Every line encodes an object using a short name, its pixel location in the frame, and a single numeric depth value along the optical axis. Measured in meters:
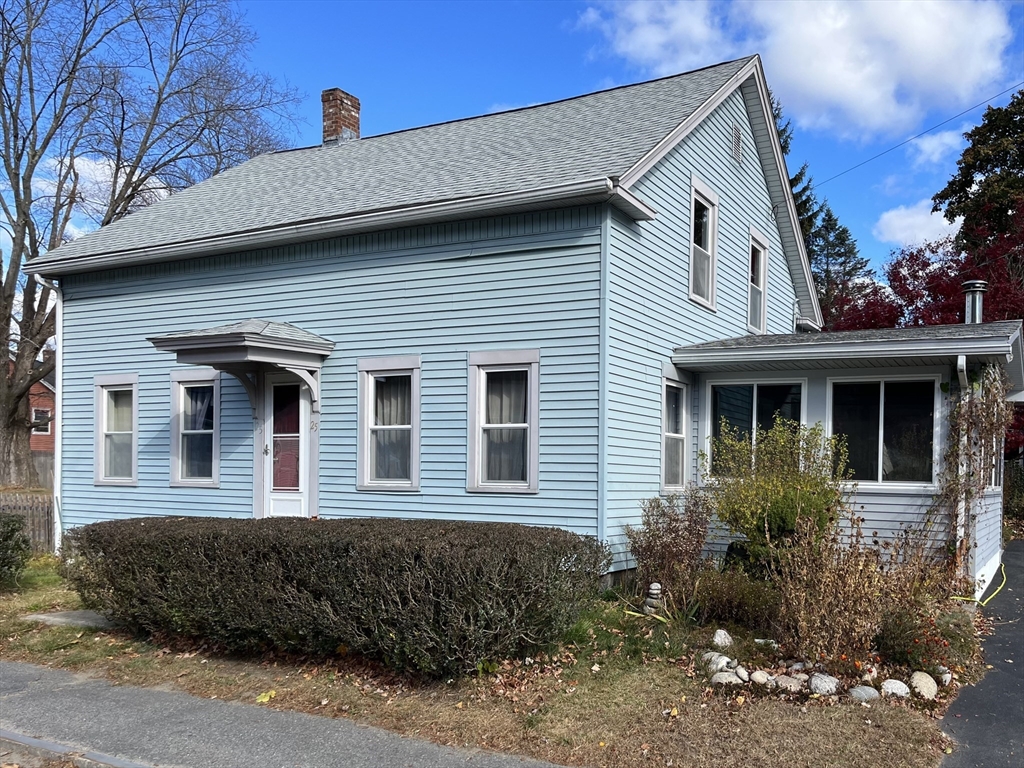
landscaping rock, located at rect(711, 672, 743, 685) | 7.09
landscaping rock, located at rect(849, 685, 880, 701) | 6.71
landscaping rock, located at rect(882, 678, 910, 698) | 6.85
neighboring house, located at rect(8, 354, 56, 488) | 49.47
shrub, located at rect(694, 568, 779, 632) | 8.53
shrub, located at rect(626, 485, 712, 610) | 9.30
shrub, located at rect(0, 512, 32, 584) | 11.55
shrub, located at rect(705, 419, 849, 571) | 10.18
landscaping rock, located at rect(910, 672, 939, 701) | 6.91
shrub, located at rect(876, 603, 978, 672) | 7.37
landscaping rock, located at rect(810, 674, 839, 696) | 6.83
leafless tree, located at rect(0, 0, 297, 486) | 27.56
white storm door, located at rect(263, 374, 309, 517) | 12.65
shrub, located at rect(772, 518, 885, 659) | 7.20
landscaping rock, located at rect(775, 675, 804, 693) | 6.91
